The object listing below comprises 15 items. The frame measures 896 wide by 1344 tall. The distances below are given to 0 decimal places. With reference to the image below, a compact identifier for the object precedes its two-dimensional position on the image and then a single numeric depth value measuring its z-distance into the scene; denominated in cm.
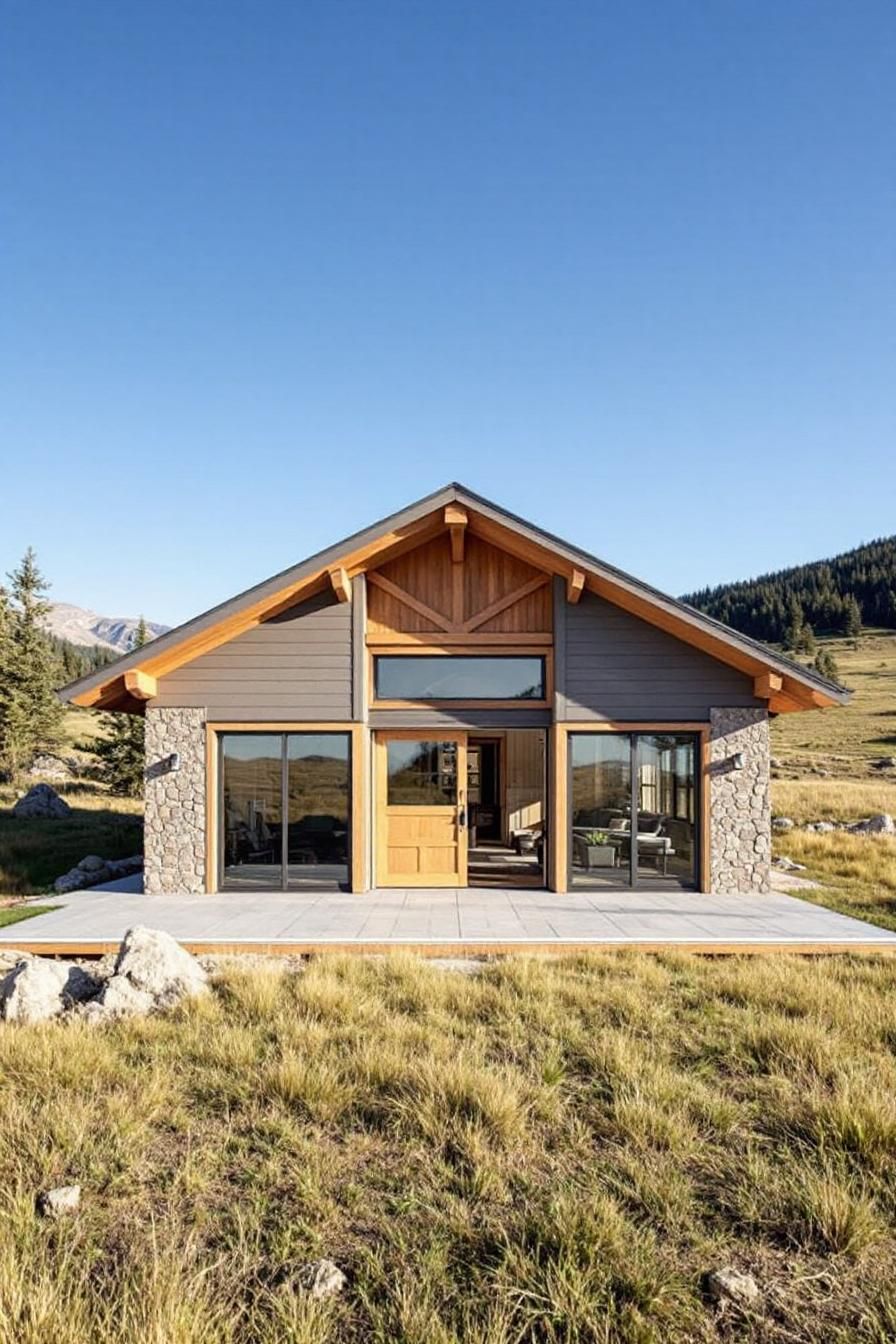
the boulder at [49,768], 2953
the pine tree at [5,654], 2720
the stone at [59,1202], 346
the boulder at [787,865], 1324
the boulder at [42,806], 1942
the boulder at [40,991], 574
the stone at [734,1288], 292
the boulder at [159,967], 613
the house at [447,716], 1058
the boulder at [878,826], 1736
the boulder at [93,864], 1205
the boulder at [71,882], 1113
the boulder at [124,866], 1254
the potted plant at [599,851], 1069
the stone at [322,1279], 294
